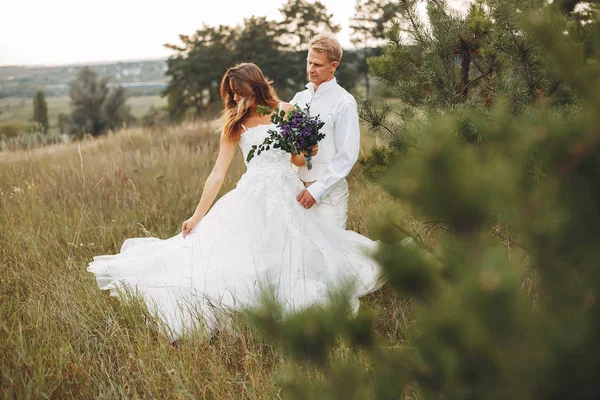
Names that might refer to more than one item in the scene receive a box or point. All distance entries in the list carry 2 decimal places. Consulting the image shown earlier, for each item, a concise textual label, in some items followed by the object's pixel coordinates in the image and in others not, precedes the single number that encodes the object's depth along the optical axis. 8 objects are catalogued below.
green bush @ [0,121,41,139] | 13.52
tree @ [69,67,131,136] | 41.19
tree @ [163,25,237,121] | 35.47
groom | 3.69
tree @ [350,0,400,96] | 33.41
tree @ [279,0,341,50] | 35.91
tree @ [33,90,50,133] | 41.19
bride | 3.43
